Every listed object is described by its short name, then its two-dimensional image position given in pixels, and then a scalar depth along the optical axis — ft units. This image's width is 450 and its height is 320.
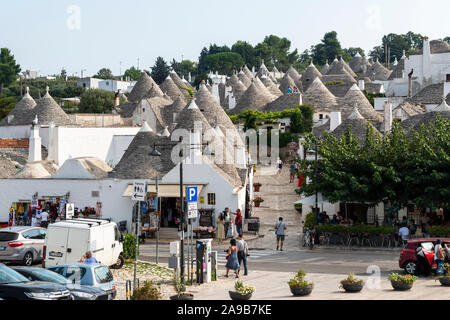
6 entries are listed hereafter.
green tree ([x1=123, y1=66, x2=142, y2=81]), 581.94
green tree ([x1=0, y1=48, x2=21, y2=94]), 443.32
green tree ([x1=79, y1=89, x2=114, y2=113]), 271.90
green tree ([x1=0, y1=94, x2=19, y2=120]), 280.51
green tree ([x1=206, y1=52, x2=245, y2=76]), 522.06
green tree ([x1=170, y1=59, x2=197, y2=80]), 593.42
